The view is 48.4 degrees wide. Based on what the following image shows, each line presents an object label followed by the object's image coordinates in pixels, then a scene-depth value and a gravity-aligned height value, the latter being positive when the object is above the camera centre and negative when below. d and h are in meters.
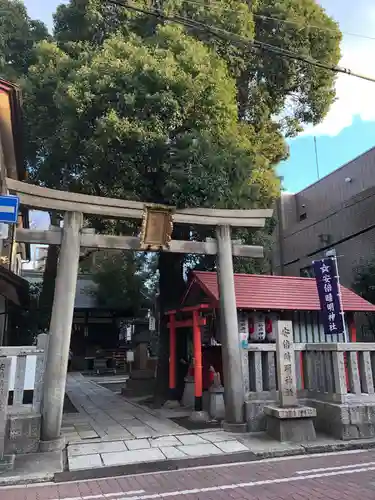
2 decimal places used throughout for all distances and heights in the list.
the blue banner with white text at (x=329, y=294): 10.30 +1.69
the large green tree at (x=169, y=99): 10.17 +6.82
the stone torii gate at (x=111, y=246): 8.02 +2.57
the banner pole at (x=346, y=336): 11.06 +0.81
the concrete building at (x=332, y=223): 19.84 +7.39
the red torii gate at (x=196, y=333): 10.49 +0.79
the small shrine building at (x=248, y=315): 11.12 +1.37
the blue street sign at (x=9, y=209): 6.63 +2.39
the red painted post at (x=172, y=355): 12.86 +0.25
